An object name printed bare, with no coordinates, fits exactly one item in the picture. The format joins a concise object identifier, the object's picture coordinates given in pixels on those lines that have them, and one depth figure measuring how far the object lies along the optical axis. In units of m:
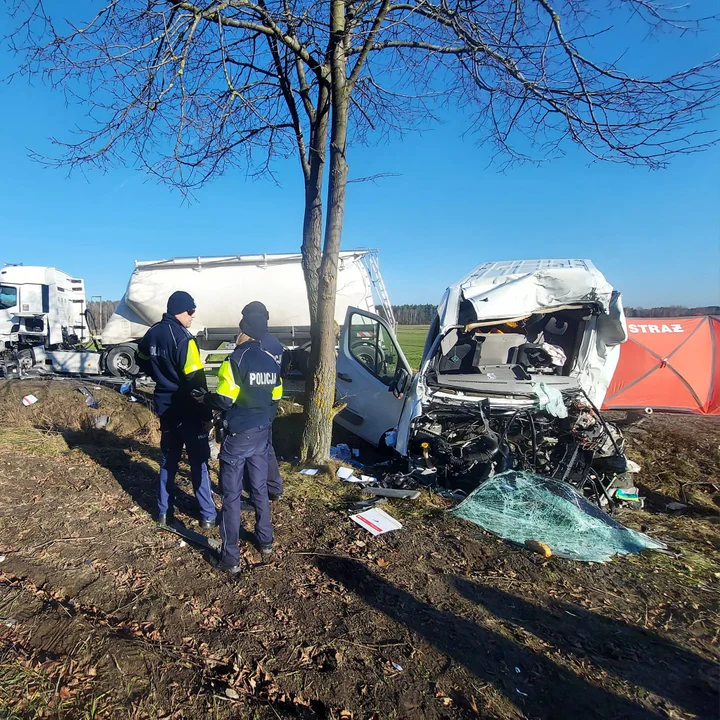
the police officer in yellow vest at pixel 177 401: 3.86
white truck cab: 12.86
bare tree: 4.40
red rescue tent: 9.47
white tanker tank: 12.80
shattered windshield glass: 3.67
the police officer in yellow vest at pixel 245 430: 3.27
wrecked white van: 4.94
